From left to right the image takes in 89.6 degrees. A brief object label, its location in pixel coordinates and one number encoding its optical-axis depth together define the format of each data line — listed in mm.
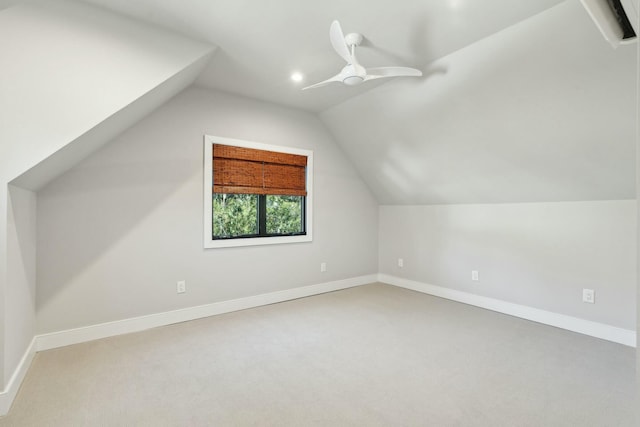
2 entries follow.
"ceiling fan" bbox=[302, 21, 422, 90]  2449
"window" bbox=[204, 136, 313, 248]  3691
